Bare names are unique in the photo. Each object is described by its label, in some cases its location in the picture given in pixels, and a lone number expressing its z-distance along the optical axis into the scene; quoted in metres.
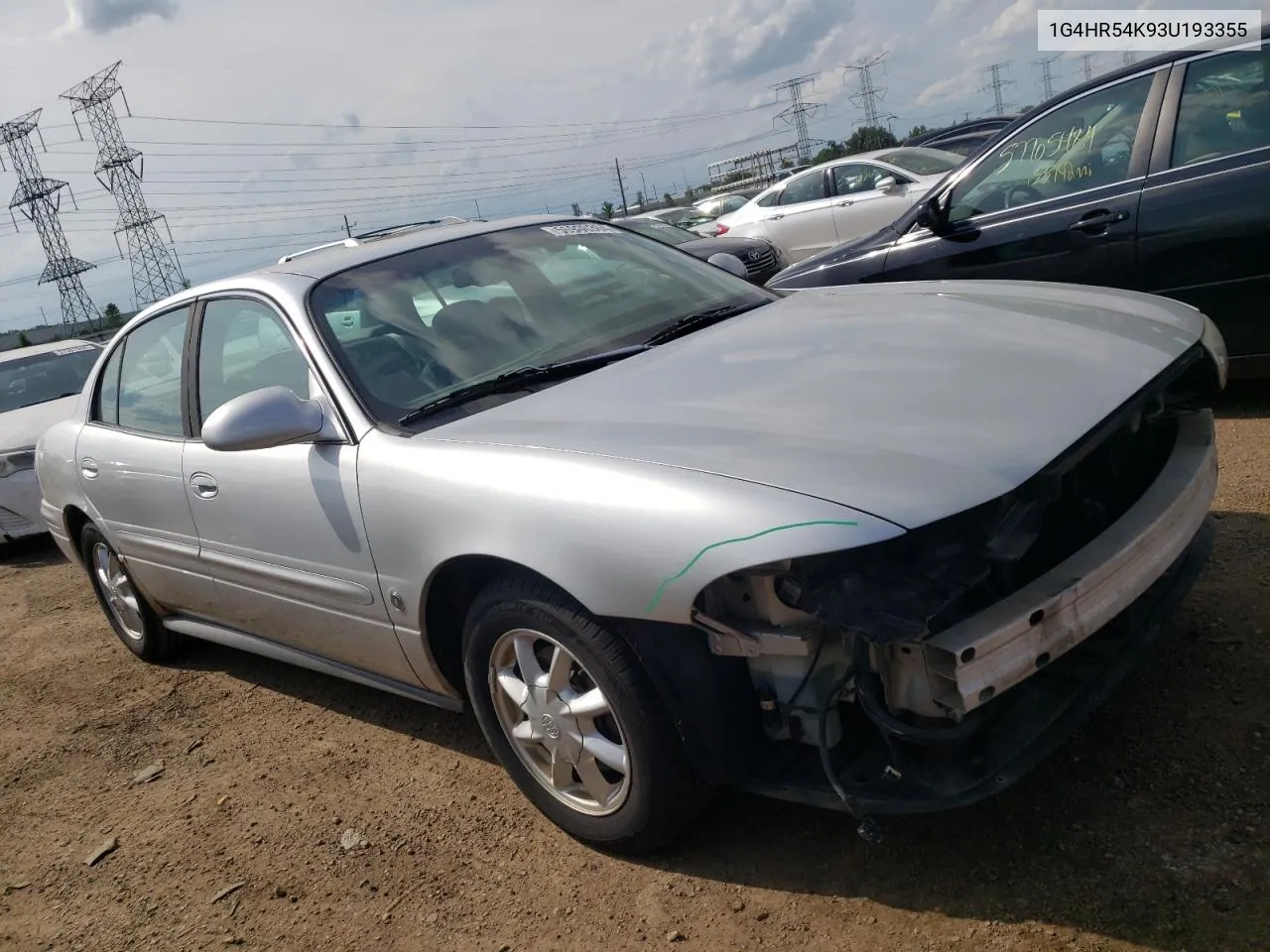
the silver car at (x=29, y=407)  7.68
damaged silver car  2.07
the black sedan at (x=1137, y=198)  4.40
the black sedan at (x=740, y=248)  10.92
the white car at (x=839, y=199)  10.70
